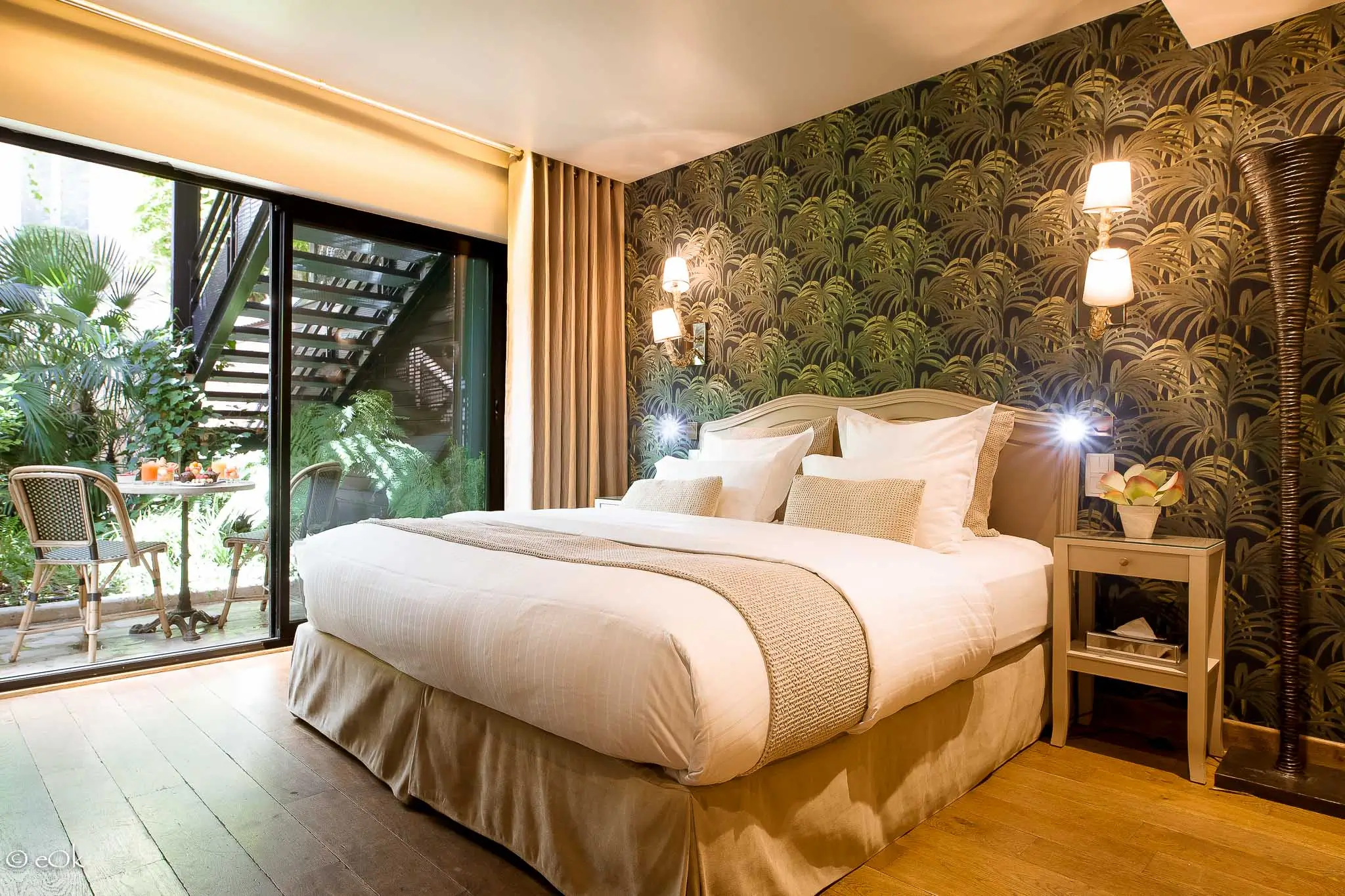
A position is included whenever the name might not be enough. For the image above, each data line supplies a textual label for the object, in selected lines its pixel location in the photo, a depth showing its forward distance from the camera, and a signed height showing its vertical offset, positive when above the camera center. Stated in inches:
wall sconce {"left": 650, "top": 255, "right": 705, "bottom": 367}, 169.9 +21.8
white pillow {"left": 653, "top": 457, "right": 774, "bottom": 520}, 127.8 -9.7
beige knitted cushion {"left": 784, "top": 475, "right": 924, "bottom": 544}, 100.7 -10.4
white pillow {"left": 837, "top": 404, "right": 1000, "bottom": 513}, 113.5 -0.9
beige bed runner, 60.7 -17.2
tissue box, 96.2 -27.3
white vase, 98.3 -11.2
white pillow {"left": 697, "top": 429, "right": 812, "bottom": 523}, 129.0 -4.8
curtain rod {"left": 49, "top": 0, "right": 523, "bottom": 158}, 118.6 +61.9
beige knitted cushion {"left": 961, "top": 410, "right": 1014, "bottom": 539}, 114.3 -6.1
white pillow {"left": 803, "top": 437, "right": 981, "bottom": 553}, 103.7 -6.9
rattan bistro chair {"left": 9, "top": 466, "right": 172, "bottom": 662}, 133.3 -18.0
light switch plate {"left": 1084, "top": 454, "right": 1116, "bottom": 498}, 110.8 -5.4
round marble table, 149.5 -17.2
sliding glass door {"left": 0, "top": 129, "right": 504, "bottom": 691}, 147.4 +7.8
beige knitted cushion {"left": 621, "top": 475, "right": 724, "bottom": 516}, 126.0 -11.4
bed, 57.3 -24.6
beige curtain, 173.0 +20.1
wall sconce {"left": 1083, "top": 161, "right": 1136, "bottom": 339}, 105.3 +24.2
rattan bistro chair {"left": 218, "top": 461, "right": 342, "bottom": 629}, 155.4 -16.9
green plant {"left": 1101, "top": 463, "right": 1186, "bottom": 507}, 97.9 -7.2
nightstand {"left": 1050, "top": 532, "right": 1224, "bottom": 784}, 91.5 -24.6
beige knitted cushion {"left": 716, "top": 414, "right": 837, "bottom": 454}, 135.9 -0.7
